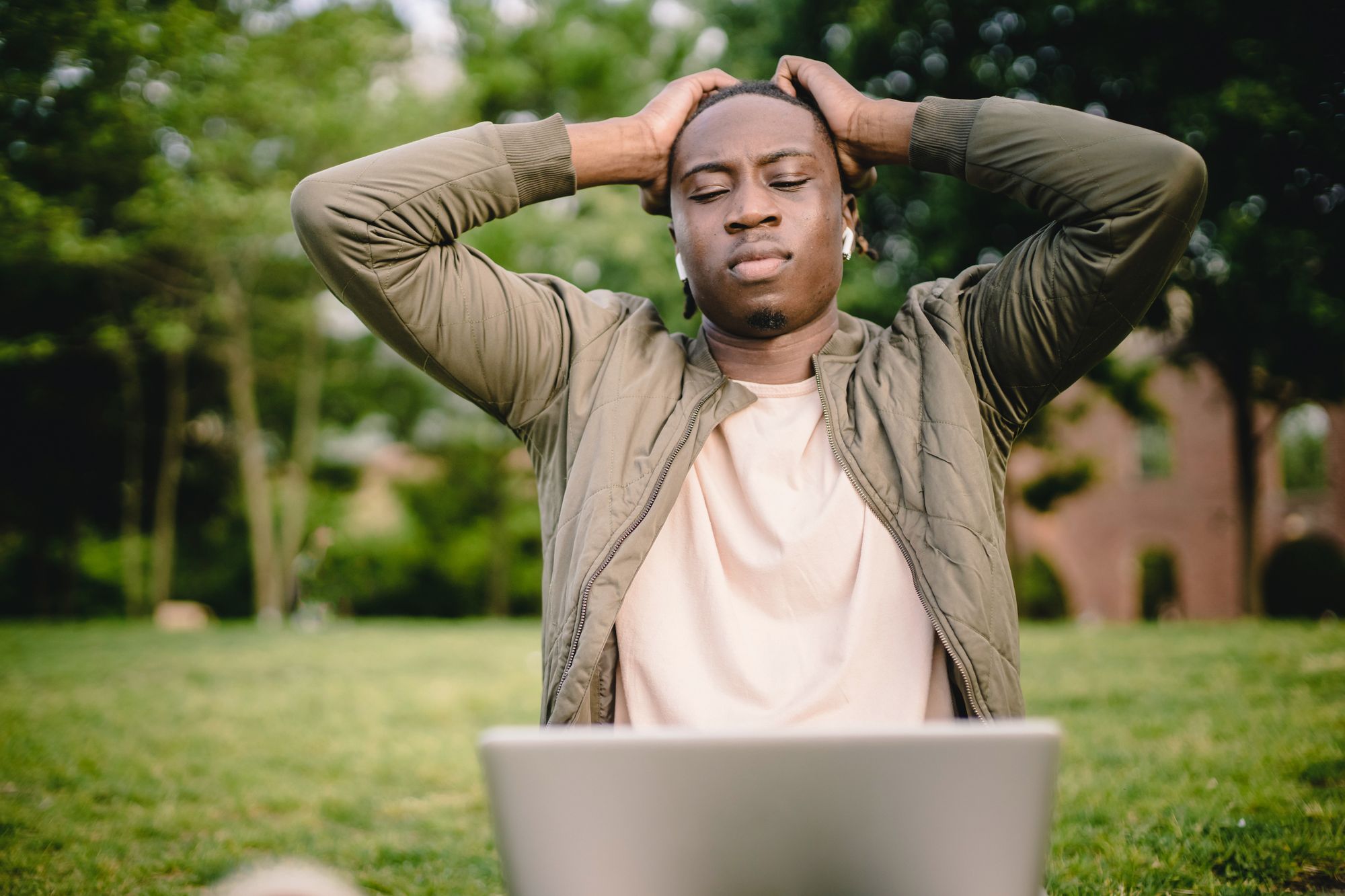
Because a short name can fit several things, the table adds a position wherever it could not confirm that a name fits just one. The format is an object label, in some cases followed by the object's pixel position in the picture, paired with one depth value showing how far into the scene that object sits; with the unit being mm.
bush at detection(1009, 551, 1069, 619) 23297
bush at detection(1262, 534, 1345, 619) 18812
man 2086
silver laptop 1023
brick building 21219
